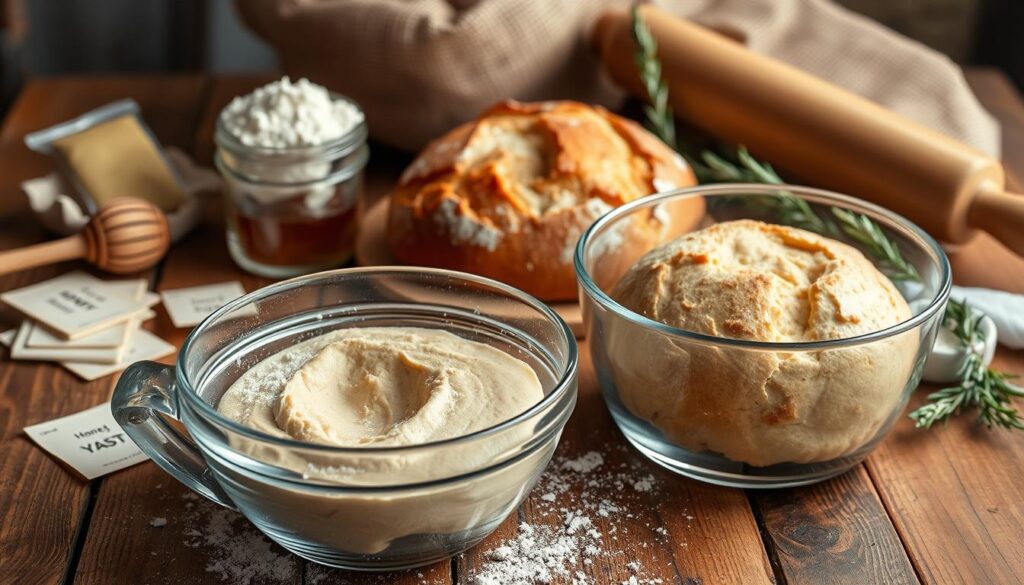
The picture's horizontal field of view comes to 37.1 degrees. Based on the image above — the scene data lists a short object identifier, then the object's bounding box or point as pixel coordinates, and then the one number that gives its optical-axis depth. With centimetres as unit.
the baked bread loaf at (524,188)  84
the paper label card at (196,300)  86
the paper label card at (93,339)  83
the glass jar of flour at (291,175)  87
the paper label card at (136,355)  81
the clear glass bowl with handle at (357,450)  62
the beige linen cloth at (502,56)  99
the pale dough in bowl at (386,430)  62
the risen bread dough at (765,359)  68
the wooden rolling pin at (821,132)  87
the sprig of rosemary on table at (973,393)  75
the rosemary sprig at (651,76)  97
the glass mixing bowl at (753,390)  68
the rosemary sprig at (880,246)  78
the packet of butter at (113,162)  94
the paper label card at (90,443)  74
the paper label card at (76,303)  84
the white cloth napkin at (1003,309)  82
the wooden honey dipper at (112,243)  88
